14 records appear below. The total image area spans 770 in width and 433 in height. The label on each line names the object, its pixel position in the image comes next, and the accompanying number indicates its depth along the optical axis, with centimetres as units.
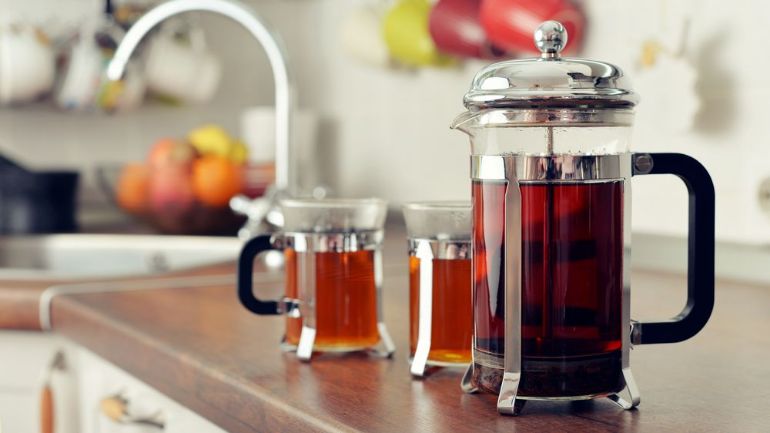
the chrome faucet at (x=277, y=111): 198
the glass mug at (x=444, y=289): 119
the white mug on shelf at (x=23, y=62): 247
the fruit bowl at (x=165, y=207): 235
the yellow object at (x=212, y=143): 247
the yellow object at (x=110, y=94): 262
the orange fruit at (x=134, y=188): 241
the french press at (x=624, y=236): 108
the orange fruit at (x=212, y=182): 236
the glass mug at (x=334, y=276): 126
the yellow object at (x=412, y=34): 225
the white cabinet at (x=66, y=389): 148
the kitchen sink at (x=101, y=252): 236
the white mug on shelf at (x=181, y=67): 265
